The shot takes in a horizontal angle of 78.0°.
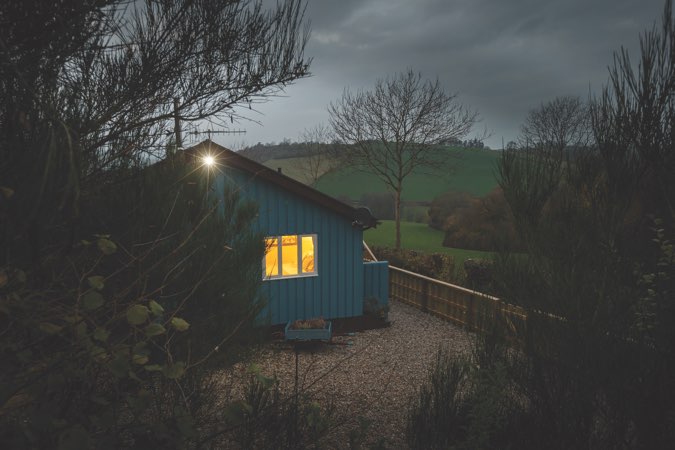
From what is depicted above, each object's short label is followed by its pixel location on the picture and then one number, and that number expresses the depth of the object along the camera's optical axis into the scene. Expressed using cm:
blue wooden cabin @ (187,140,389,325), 961
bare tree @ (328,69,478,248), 2155
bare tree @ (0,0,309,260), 185
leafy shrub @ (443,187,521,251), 1920
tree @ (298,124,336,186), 3553
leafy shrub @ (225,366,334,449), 338
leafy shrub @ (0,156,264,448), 174
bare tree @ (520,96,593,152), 2769
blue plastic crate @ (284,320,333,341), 902
